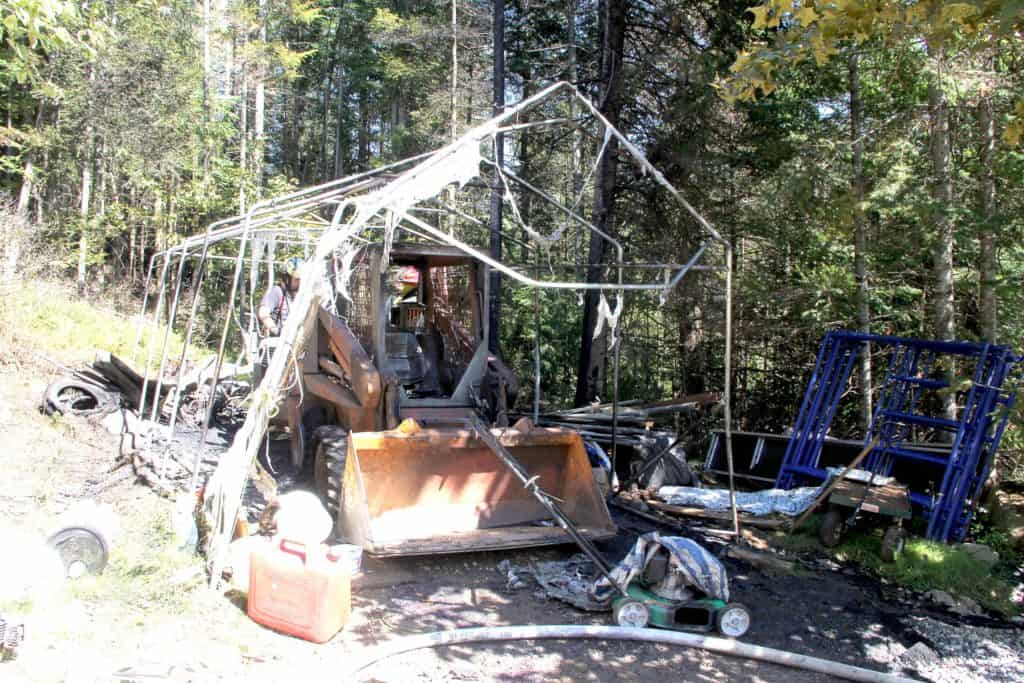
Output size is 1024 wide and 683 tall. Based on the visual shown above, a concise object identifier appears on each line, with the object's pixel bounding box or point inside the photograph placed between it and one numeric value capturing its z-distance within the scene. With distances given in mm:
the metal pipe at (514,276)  4879
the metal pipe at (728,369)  6062
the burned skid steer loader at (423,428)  6312
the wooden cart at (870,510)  6988
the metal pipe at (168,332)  7812
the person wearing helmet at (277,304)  8391
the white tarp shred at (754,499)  7953
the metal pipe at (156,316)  8315
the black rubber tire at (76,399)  10227
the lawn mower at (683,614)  5105
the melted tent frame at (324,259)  5207
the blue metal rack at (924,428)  7227
